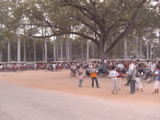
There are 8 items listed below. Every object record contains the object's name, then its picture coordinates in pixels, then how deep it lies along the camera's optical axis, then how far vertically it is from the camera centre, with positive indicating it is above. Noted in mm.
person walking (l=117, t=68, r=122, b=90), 12945 -1343
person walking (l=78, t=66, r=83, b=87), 14594 -1070
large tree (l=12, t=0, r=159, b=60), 18922 +4474
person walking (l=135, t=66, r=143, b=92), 12138 -1215
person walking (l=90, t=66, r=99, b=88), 13991 -963
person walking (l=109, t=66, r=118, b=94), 11586 -1091
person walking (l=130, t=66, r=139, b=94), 11266 -1232
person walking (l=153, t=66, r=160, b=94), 10750 -1086
